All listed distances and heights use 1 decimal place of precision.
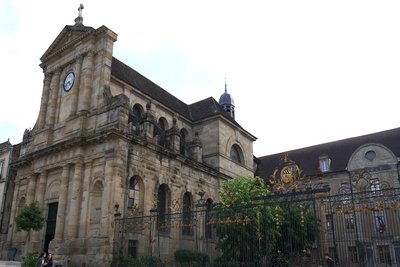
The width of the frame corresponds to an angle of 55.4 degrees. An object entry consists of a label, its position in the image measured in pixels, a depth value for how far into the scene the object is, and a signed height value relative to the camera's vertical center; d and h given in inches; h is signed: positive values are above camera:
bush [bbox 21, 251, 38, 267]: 708.7 -18.9
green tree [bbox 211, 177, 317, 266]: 607.2 +29.7
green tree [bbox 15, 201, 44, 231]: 787.4 +61.3
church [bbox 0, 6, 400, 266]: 786.2 +218.4
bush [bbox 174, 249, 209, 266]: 836.6 -12.4
